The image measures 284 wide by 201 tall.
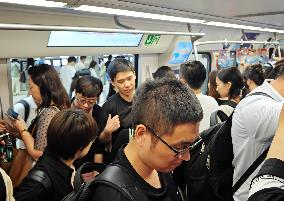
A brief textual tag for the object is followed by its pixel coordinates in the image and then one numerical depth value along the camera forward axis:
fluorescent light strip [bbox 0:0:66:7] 2.10
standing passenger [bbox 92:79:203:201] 1.21
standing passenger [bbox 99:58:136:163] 2.73
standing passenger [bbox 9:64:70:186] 2.45
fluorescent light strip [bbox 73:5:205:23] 2.50
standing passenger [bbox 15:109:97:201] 1.64
